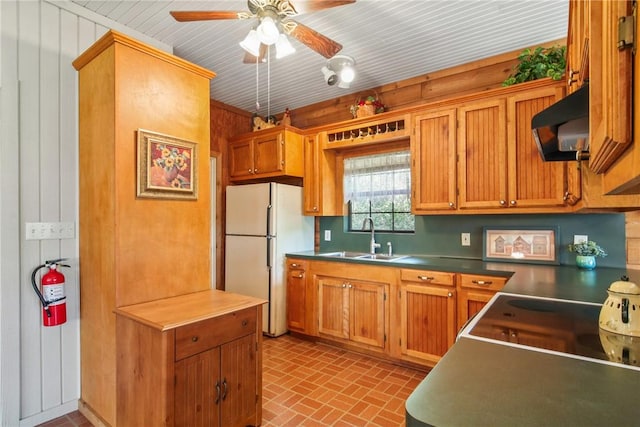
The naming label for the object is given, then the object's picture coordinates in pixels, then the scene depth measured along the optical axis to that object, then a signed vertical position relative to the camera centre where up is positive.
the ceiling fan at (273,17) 1.78 +1.14
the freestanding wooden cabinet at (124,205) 1.93 +0.06
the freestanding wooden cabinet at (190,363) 1.59 -0.81
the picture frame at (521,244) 2.61 -0.28
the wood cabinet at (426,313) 2.58 -0.84
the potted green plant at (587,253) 2.34 -0.31
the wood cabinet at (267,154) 3.66 +0.70
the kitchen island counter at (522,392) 0.60 -0.39
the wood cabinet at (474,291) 2.38 -0.61
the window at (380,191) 3.41 +0.24
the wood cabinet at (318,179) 3.70 +0.40
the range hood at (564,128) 0.97 +0.30
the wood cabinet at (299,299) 3.38 -0.93
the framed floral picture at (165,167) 2.02 +0.31
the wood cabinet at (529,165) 2.39 +0.36
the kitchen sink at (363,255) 3.28 -0.46
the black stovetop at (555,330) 0.90 -0.40
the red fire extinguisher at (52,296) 2.01 -0.52
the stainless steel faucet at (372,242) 3.50 -0.33
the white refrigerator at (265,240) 3.52 -0.31
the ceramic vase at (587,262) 2.34 -0.37
